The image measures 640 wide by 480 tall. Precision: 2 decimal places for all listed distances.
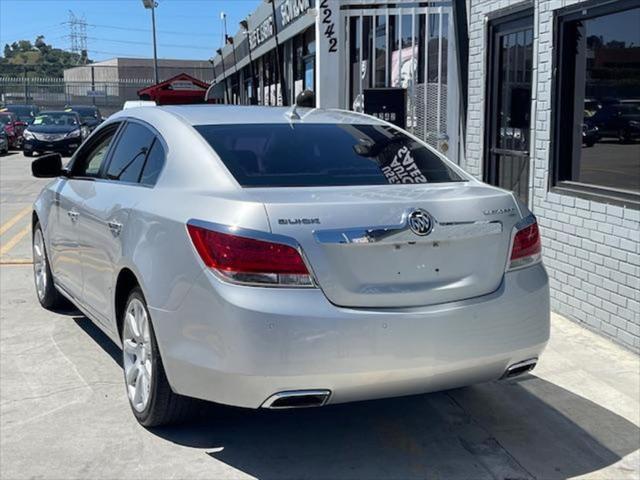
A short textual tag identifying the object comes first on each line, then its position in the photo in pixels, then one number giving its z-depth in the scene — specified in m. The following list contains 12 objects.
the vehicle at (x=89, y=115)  32.17
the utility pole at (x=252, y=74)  22.14
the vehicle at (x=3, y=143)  27.35
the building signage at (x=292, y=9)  12.56
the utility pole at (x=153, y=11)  41.06
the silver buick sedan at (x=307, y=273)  3.23
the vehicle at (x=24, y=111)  36.91
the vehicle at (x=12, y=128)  29.08
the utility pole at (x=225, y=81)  32.88
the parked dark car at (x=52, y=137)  25.47
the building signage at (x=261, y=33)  17.94
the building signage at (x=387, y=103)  8.36
